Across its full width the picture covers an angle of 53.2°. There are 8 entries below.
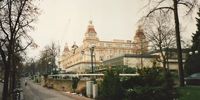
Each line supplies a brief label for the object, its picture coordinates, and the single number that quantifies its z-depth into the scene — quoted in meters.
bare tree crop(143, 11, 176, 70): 30.44
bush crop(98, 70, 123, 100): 11.93
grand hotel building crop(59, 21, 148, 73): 81.69
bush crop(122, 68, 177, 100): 9.89
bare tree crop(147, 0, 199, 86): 14.79
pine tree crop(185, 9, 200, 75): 30.75
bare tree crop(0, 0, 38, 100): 14.29
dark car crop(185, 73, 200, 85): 20.44
